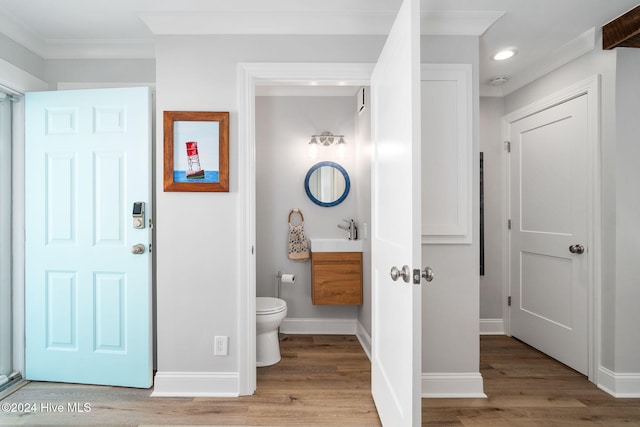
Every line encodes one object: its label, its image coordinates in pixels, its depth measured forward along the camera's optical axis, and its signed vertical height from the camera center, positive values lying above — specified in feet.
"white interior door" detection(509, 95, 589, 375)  8.62 -0.48
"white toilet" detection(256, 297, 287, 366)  8.79 -2.91
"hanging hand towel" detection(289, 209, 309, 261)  11.27 -0.91
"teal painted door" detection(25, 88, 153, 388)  7.72 -0.51
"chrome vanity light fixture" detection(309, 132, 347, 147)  11.51 +2.33
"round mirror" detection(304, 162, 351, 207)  11.64 +0.93
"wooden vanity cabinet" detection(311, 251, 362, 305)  10.53 -1.85
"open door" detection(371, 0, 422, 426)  4.61 -0.10
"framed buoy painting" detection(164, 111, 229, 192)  7.40 +1.27
